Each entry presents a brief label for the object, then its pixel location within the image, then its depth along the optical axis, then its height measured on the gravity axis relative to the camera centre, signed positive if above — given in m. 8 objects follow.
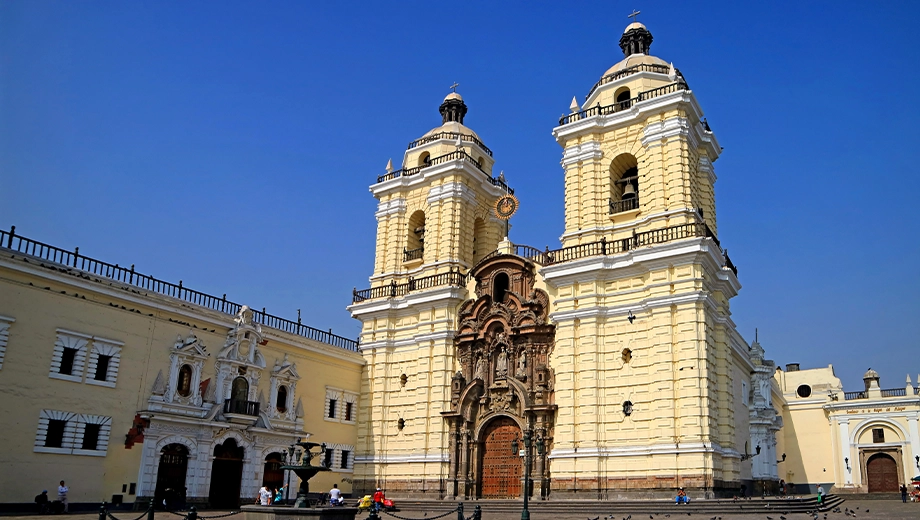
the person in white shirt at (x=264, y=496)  25.02 -1.31
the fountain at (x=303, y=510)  16.55 -1.16
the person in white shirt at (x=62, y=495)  22.09 -1.31
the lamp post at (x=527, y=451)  16.81 +0.39
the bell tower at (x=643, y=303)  24.73 +5.83
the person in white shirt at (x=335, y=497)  24.97 -1.27
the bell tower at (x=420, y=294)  31.45 +7.28
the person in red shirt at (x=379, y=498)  27.00 -1.36
